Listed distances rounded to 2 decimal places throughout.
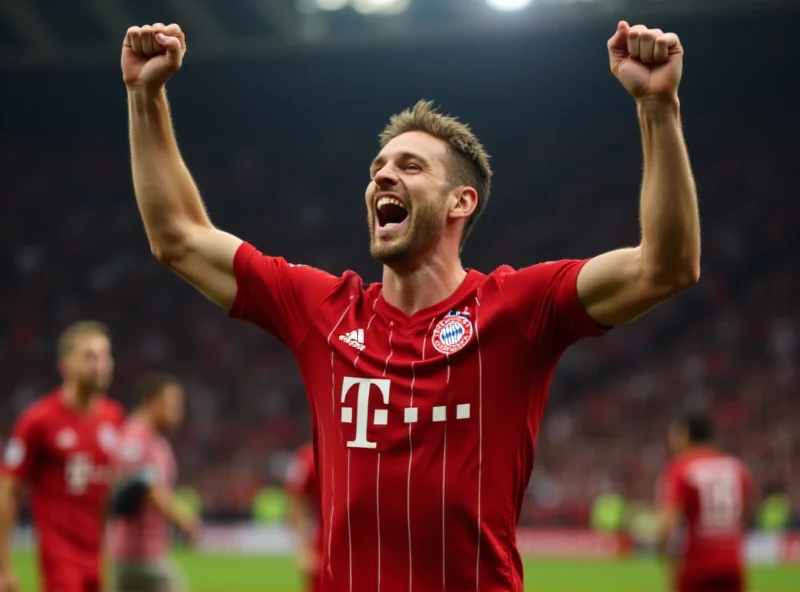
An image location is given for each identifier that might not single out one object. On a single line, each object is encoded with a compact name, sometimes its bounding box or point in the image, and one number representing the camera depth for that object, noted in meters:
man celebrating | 6.03
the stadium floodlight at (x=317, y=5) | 51.50
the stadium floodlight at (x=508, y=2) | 49.06
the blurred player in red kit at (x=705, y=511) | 18.53
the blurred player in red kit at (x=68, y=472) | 14.69
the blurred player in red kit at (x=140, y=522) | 18.05
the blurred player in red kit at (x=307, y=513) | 19.58
